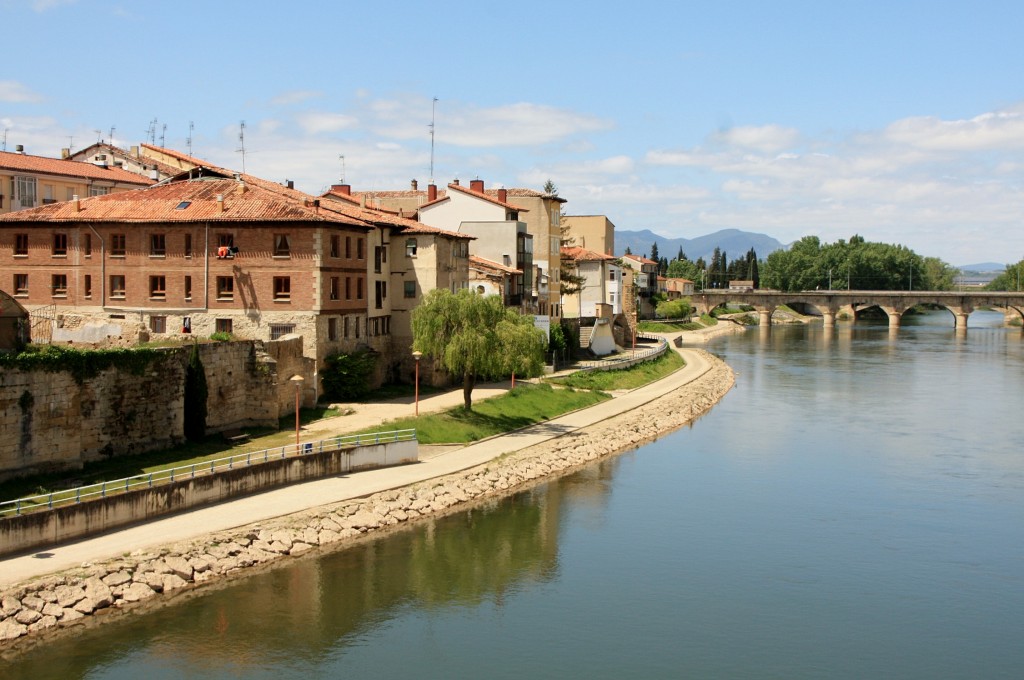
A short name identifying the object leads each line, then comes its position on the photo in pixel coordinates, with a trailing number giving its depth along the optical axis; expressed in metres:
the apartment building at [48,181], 67.47
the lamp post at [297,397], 41.38
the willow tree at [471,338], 52.74
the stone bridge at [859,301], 163.88
